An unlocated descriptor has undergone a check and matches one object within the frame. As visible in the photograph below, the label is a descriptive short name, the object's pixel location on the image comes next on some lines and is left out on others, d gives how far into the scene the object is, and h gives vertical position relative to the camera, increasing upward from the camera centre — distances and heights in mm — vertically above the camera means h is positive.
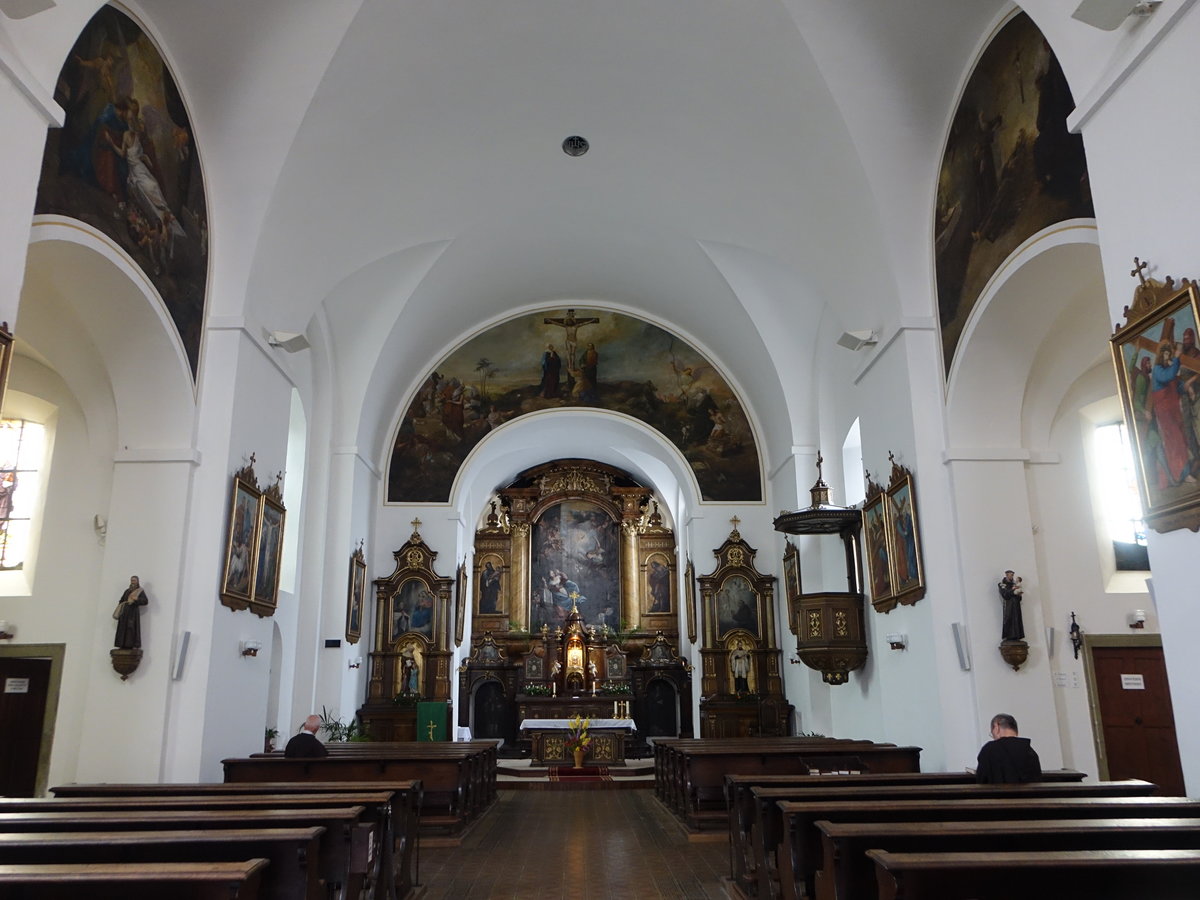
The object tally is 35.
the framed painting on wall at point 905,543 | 9203 +1538
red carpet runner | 15294 -1084
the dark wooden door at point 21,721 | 9508 -76
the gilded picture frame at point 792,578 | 15398 +2003
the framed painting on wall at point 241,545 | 9164 +1590
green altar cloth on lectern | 15820 -148
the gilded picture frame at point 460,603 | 18056 +1968
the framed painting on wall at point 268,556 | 9969 +1622
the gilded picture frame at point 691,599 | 18141 +2008
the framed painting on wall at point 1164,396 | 5062 +1638
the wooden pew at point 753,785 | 6879 -587
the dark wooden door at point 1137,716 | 9320 -168
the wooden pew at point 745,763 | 9141 -588
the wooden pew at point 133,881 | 3613 -622
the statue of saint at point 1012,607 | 8359 +788
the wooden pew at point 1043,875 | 3619 -676
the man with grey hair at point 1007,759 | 6574 -394
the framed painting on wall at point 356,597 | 15248 +1770
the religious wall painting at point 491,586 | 23531 +2901
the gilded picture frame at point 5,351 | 5375 +1988
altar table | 16656 -620
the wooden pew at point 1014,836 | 4250 -591
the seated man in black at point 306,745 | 9062 -325
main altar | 21906 +2451
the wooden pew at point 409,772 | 8656 -592
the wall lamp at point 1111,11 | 5297 +3722
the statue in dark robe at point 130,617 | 8297 +802
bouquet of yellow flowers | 16156 -462
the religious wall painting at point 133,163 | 7074 +4416
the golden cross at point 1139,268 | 5454 +2389
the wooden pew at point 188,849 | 4250 -605
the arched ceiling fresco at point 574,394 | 17609 +5666
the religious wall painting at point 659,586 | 23828 +2882
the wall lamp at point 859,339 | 10430 +3848
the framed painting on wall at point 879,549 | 10156 +1625
